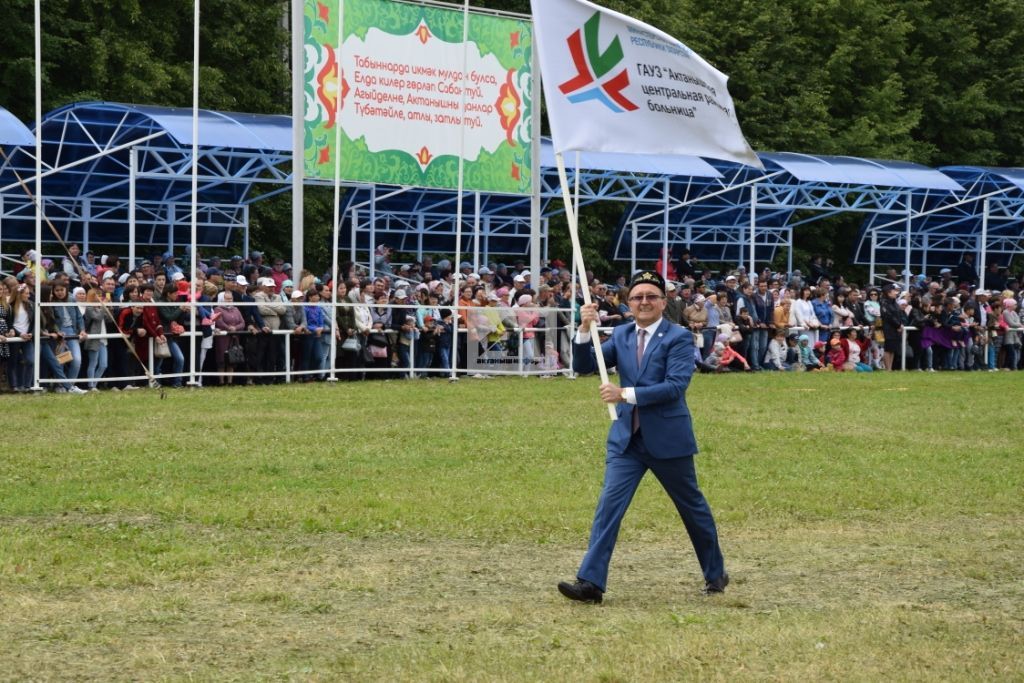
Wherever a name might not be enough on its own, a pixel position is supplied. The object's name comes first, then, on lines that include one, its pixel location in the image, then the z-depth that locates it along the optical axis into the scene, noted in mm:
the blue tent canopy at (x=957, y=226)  53031
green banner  29031
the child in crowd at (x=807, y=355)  38219
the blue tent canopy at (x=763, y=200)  47125
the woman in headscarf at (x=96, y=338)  26047
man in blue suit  10578
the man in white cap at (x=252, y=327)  28172
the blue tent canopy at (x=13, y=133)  30250
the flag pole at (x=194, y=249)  26609
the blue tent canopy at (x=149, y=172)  34219
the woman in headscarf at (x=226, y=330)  27688
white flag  13227
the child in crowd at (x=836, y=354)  39000
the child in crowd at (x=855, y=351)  39375
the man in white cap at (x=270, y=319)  28359
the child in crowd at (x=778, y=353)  37469
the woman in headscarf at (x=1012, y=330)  42844
